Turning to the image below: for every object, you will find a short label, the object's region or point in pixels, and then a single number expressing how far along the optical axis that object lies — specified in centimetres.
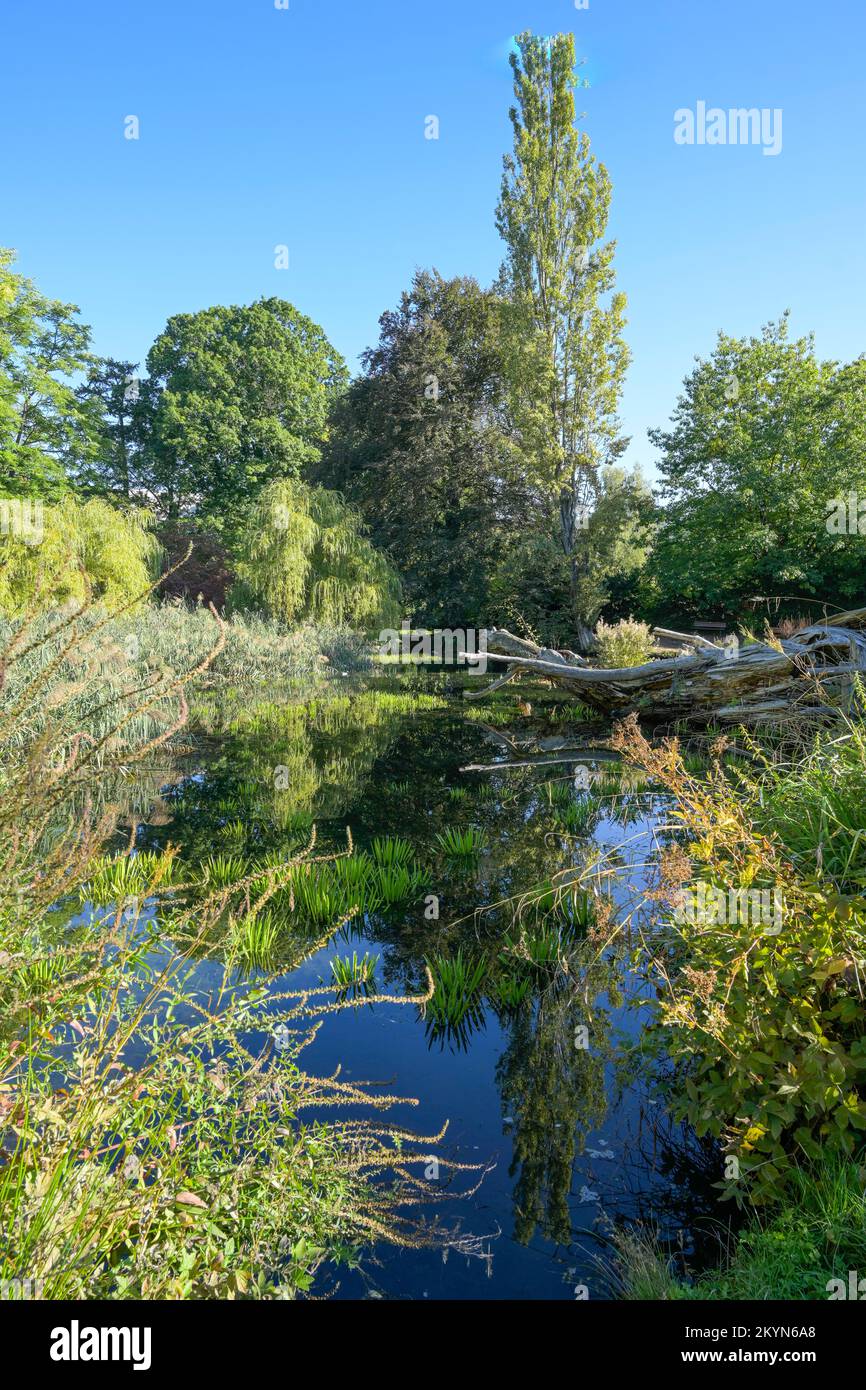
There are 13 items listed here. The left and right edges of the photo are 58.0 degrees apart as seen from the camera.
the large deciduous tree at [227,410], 3931
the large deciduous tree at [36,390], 2877
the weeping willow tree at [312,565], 2336
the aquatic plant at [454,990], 461
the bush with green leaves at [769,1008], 266
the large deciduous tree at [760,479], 2383
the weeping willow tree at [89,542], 1831
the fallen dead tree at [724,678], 972
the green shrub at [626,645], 1661
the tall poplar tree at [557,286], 2544
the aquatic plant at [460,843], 737
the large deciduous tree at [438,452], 3030
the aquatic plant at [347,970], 487
